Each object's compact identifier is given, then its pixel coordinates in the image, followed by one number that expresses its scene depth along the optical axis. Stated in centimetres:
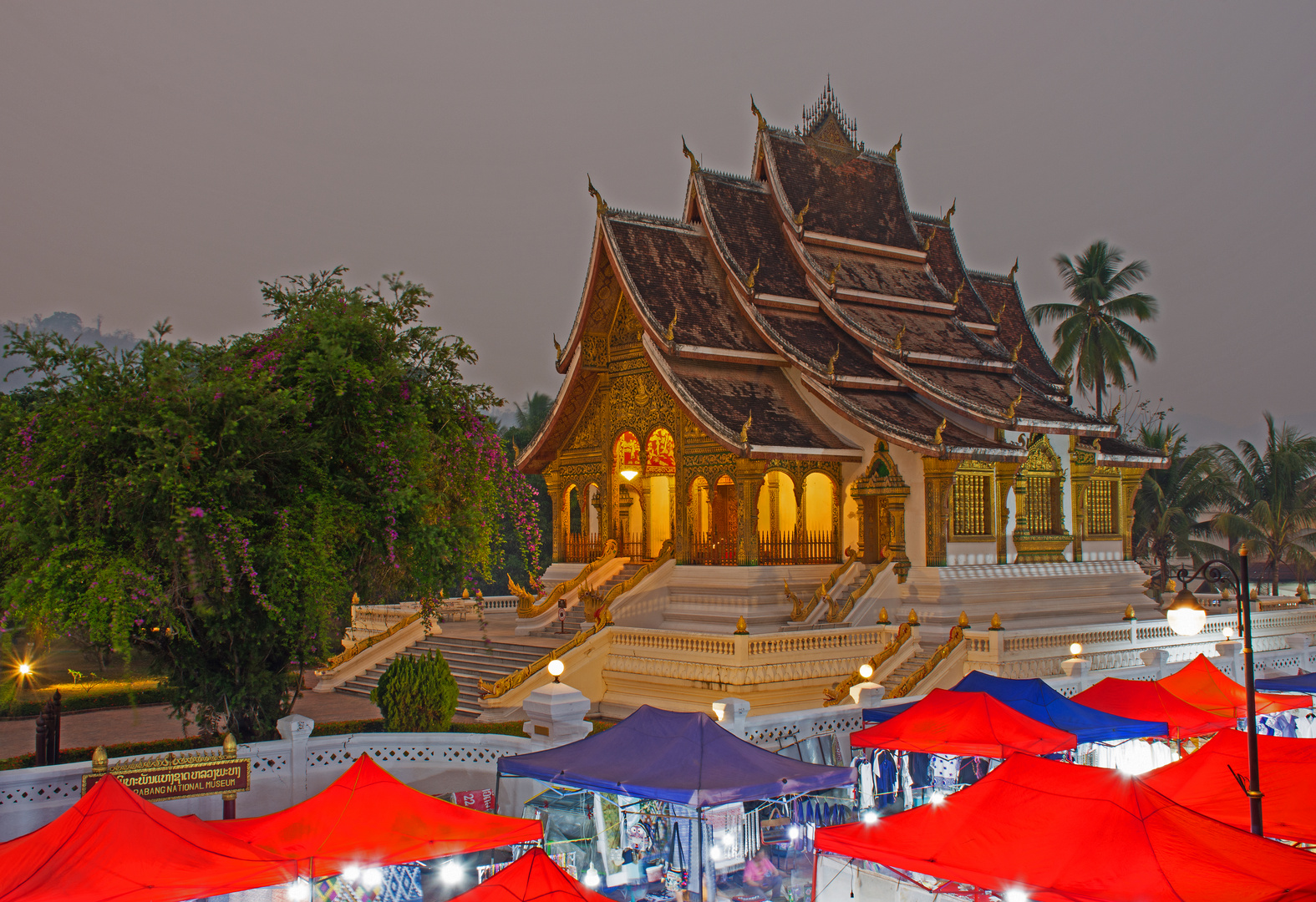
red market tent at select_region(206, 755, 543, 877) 835
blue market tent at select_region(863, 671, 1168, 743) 1295
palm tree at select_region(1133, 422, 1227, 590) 3525
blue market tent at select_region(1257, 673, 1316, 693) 1680
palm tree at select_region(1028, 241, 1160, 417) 3778
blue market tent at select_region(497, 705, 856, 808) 941
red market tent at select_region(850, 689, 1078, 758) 1159
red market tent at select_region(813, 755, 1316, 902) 710
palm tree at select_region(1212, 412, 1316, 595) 3378
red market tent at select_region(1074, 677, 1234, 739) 1380
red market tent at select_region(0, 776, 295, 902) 739
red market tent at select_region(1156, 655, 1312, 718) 1481
